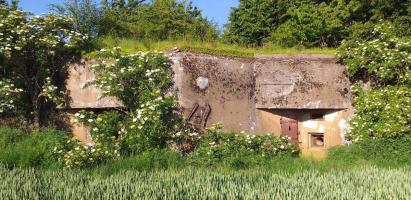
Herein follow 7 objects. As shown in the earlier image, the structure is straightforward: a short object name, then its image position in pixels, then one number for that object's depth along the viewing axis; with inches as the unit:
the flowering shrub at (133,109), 434.3
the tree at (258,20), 887.1
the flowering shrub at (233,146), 426.9
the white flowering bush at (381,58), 479.2
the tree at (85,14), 653.9
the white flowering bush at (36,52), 470.9
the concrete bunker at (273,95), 486.3
